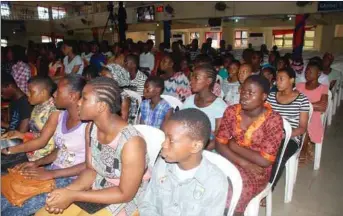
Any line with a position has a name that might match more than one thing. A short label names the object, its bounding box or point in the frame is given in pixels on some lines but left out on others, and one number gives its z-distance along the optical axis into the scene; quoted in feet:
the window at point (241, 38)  49.11
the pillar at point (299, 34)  28.32
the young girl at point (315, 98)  11.99
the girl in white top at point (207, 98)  8.68
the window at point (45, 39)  60.47
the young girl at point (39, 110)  7.80
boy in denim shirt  5.11
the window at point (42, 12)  59.31
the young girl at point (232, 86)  13.43
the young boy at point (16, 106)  9.14
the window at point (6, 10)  52.58
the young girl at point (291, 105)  9.59
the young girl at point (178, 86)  14.08
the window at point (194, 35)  59.00
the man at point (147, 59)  23.28
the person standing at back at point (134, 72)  14.47
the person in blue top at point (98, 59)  20.93
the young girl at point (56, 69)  18.08
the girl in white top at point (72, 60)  17.92
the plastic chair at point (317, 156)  11.93
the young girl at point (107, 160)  5.18
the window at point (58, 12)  59.72
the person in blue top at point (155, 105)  10.11
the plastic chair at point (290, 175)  9.36
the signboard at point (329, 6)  25.25
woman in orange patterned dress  6.88
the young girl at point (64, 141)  6.68
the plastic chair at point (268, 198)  6.72
